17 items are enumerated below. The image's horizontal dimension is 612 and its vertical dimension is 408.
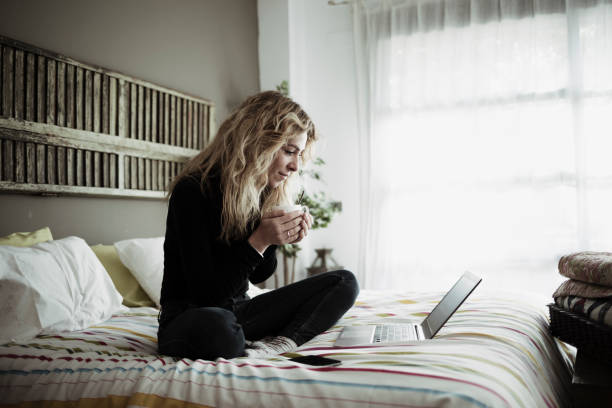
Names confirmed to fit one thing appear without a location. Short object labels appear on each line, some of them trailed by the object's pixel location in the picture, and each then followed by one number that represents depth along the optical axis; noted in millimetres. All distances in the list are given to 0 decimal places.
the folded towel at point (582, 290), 1213
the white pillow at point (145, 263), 2070
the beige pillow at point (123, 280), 2074
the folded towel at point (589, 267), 1201
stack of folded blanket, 1188
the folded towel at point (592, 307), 1159
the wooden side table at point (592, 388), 1054
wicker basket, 1138
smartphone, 1042
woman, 1254
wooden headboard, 2025
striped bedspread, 888
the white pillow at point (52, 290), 1452
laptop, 1308
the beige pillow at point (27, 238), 1756
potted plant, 3424
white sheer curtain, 3352
